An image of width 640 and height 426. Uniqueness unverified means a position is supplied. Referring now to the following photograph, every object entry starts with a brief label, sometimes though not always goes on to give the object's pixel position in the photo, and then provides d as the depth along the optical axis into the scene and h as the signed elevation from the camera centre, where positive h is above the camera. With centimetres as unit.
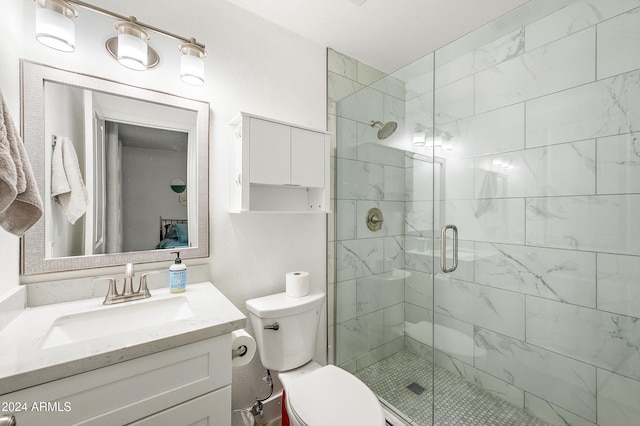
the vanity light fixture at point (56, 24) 95 +68
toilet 106 -79
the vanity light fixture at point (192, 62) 123 +70
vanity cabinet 66 -52
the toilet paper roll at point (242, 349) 108 -57
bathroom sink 92 -42
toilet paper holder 109 -58
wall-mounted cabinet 135 +24
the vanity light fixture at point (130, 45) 108 +69
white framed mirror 104 +18
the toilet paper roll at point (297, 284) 149 -41
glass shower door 115 -2
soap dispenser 119 -30
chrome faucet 109 -34
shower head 175 +55
